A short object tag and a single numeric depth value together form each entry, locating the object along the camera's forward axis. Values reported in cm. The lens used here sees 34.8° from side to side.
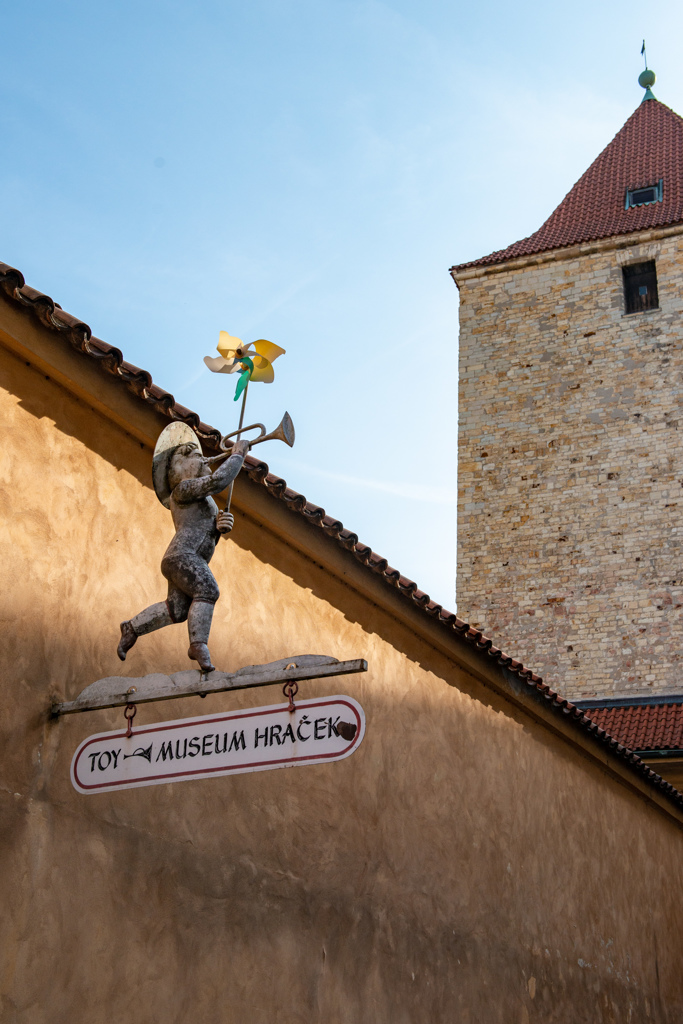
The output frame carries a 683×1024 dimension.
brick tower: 1572
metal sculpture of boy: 398
